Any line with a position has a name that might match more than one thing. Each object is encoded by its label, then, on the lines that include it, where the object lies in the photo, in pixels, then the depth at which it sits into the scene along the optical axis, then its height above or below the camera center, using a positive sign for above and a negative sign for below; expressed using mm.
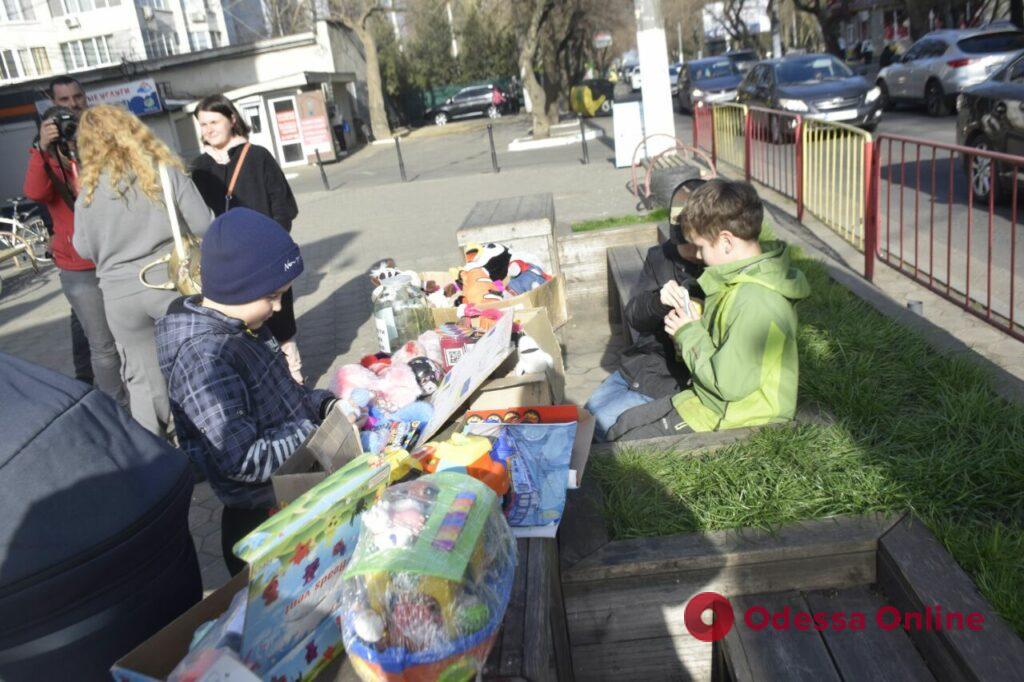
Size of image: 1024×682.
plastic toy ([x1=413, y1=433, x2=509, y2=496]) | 2154 -938
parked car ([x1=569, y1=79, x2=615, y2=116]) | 34616 -914
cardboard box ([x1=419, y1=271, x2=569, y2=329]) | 4957 -1340
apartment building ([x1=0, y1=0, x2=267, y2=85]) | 45844 +6303
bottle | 5258 -1284
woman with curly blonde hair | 3742 -307
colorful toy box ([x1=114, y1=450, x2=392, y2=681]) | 1582 -918
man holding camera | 4500 -298
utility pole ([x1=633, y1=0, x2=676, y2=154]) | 13727 -52
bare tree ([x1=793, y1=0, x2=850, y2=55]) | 34250 +1126
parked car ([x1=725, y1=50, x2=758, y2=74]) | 35656 -22
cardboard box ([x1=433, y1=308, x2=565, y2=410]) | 3139 -1125
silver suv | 17875 -768
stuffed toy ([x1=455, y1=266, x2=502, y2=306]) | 5148 -1191
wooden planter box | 2221 -1530
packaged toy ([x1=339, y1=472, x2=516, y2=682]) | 1482 -883
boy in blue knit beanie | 2389 -684
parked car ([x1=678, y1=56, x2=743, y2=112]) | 25531 -617
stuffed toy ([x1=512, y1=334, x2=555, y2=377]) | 3934 -1296
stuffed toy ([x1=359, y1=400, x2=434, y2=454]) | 2821 -1148
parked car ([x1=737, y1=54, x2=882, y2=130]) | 15781 -817
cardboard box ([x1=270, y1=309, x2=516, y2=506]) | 2230 -943
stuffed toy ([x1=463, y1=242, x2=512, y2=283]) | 5496 -1086
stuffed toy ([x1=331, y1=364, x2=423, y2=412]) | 3383 -1128
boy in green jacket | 2947 -959
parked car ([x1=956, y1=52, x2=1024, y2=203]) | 8055 -967
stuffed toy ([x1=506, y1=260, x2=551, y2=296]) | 5488 -1255
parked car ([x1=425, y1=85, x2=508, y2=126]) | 44781 -442
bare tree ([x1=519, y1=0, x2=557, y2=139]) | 23250 +695
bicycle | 13750 -1216
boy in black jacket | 3760 -1327
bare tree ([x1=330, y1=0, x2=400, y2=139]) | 34438 +2818
